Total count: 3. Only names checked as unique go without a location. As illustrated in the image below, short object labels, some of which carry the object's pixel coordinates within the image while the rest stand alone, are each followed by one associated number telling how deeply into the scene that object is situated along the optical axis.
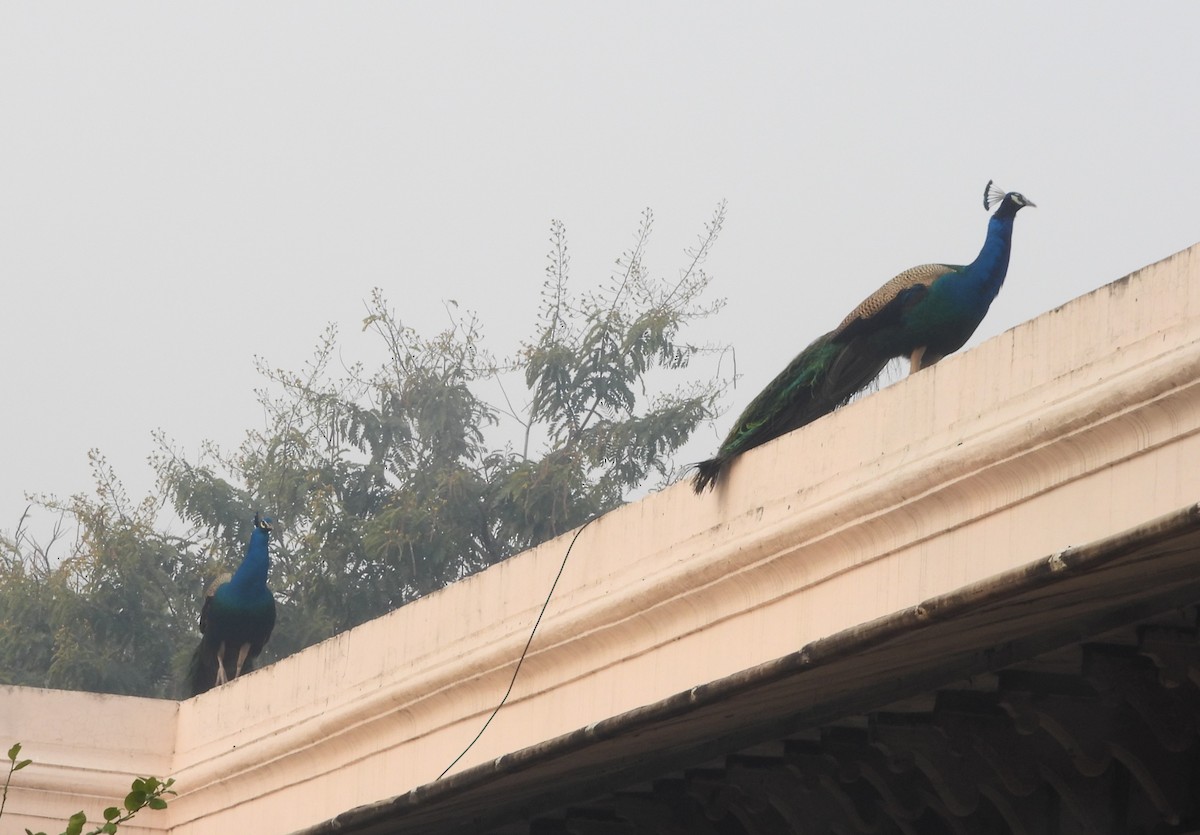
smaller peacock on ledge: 23.34
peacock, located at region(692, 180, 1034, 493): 13.45
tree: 44.16
